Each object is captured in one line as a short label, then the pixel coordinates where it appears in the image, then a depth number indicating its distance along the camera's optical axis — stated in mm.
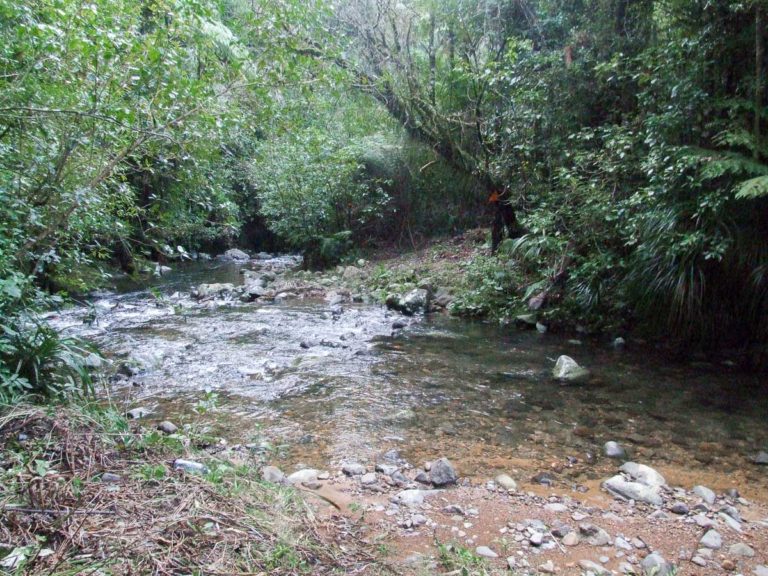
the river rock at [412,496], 2827
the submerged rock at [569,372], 5121
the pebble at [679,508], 2770
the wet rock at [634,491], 2908
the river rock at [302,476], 3038
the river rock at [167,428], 3579
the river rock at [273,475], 2922
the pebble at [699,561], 2328
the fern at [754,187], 4188
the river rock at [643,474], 3119
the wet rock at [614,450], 3535
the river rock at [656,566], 2250
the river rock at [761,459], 3408
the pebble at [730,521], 2629
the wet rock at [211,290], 10219
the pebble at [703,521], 2644
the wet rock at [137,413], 3958
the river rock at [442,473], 3090
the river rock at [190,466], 2533
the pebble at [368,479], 3078
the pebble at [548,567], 2242
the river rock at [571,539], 2468
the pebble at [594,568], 2228
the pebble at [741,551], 2396
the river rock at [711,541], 2463
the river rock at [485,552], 2338
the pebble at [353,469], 3220
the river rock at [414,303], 8734
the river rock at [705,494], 2914
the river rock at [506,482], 3072
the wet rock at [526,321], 7367
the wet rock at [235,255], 18384
